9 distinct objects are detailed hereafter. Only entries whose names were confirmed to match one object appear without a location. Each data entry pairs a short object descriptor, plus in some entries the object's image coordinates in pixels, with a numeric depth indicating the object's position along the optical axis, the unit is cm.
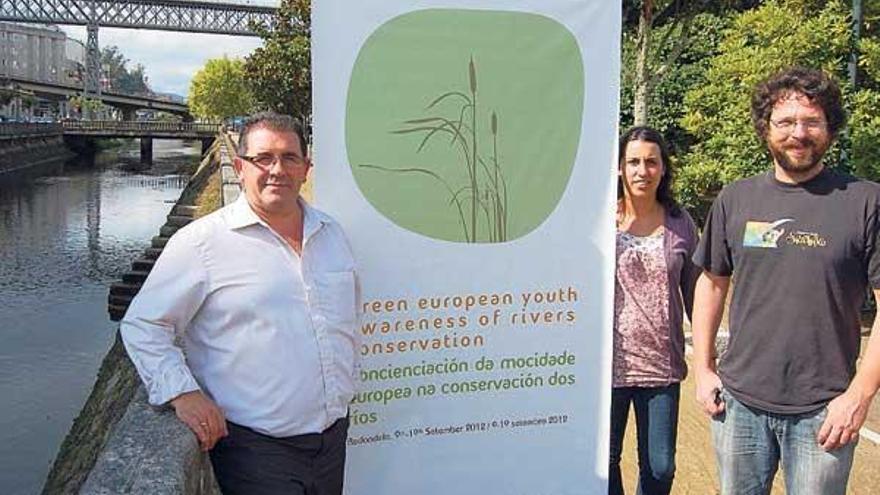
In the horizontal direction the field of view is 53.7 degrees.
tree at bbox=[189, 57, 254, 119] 8000
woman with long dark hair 302
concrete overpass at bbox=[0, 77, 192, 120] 9175
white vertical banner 281
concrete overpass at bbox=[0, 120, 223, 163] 5105
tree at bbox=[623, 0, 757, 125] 784
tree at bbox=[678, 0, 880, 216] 653
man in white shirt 227
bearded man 231
